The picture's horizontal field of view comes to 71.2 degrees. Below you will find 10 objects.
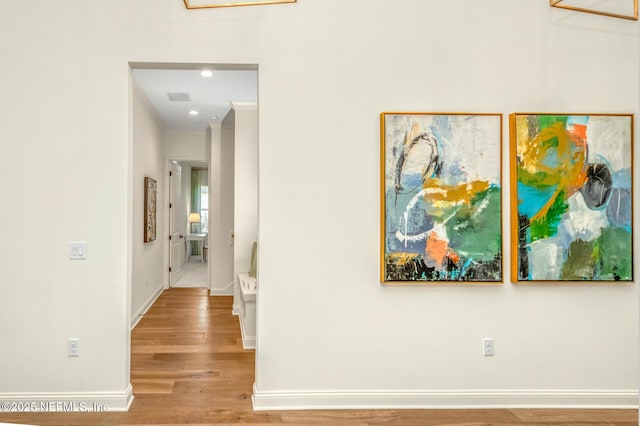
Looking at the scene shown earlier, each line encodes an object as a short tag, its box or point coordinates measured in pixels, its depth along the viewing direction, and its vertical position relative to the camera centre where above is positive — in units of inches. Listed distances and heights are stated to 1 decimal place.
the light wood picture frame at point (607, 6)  115.5 +53.6
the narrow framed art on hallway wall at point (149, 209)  227.3 +1.2
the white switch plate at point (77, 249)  109.3 -9.3
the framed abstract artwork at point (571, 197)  113.0 +3.9
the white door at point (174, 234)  306.7 -16.3
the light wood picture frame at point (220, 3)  103.6 +50.4
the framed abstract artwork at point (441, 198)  112.0 +3.5
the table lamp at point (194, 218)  469.1 -7.2
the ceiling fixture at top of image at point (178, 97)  216.7 +56.6
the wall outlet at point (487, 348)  114.1 -34.7
